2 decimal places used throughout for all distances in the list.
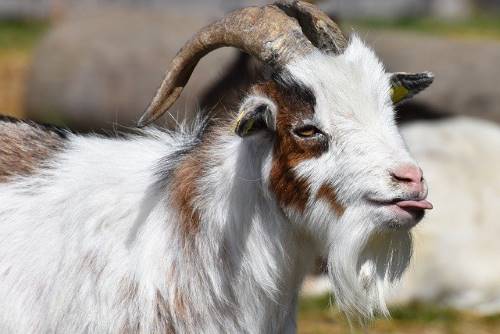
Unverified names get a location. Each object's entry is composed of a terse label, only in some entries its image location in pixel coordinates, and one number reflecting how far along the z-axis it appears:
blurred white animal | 17.80
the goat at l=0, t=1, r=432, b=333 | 9.40
